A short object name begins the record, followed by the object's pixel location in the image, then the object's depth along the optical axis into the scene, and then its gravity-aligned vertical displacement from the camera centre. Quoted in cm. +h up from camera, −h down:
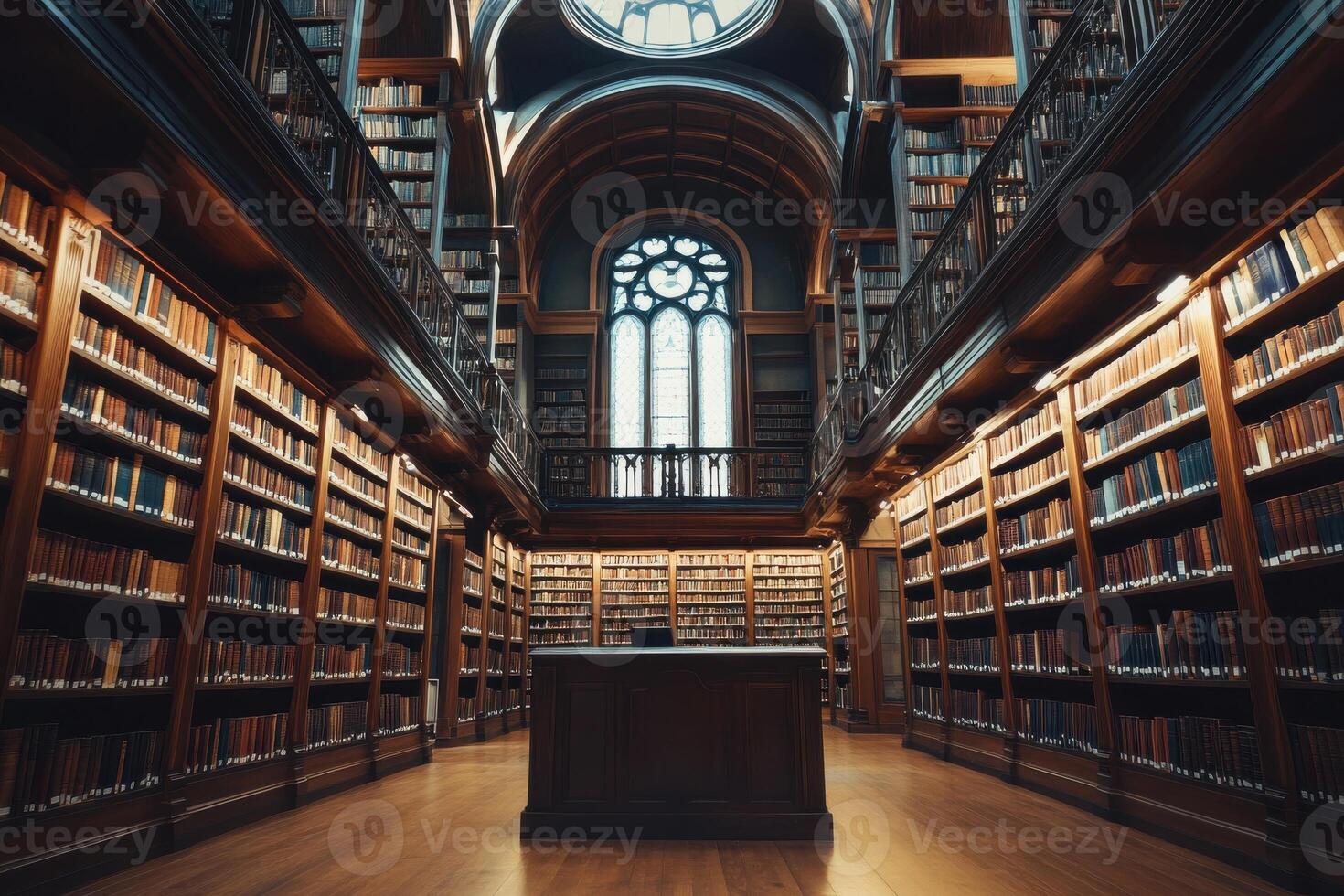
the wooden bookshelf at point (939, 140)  716 +413
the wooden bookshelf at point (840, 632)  958 +22
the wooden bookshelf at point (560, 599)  1084 +66
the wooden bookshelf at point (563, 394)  1284 +372
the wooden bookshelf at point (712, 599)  1082 +65
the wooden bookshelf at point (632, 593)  1086 +72
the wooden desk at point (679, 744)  373 -38
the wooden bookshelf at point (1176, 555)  302 +39
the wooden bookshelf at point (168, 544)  284 +46
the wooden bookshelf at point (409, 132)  730 +431
